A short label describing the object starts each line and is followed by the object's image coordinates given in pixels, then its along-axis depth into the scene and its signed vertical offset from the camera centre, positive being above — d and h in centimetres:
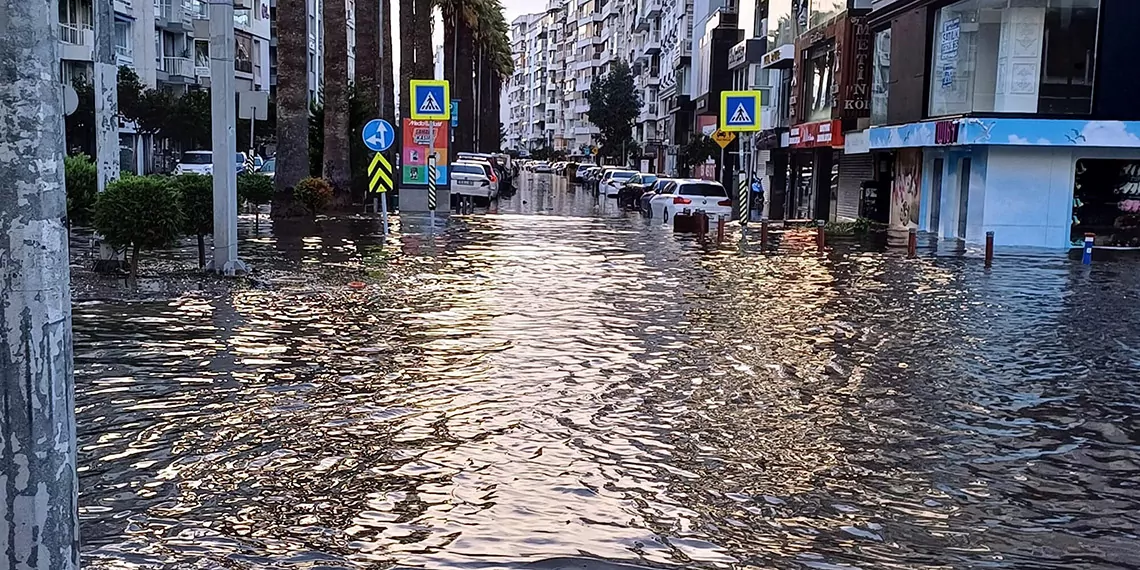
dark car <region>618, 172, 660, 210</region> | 5380 -128
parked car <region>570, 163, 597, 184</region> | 8571 -84
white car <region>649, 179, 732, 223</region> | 3850 -113
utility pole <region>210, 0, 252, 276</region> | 1653 +67
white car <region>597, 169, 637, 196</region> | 5981 -96
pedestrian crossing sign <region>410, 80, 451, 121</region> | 2895 +138
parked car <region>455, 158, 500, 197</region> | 4868 -57
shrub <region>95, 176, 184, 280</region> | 1564 -79
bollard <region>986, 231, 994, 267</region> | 2487 -156
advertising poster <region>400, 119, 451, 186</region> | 3622 +20
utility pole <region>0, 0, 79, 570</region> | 369 -47
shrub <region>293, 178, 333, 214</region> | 3164 -98
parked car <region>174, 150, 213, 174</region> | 4850 -34
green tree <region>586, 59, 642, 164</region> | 10350 +473
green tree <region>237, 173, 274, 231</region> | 2681 -77
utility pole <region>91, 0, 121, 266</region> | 1897 +78
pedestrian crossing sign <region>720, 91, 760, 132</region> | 3153 +136
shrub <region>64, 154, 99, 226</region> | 1906 -59
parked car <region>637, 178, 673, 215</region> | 4428 -113
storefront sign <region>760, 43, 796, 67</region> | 4881 +445
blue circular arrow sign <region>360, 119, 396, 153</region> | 2530 +43
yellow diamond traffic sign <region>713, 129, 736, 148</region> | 3556 +77
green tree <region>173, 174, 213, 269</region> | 1727 -70
